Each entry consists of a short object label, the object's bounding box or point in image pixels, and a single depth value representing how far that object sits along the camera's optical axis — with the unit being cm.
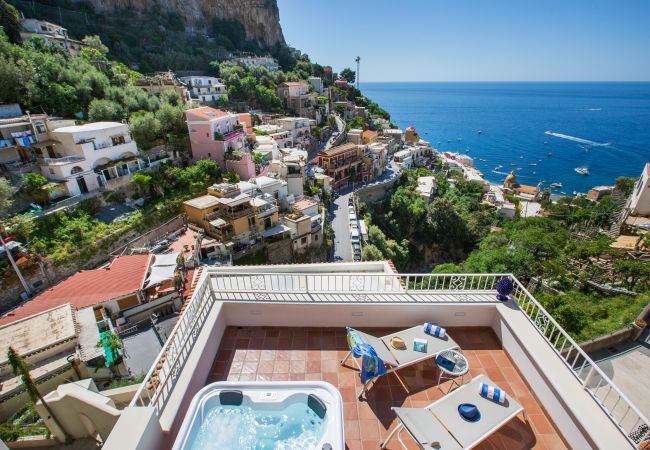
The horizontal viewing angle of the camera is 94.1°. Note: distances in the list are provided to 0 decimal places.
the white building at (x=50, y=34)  2994
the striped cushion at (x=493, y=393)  378
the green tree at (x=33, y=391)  746
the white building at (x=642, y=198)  2619
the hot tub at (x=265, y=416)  332
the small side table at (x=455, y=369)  427
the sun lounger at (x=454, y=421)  332
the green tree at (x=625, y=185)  3656
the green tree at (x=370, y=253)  2283
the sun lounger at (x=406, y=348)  436
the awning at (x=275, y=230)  2100
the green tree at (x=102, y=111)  2284
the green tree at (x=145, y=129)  2262
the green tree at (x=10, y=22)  2702
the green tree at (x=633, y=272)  1484
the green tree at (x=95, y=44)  3469
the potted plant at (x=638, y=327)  1086
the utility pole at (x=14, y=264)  1390
